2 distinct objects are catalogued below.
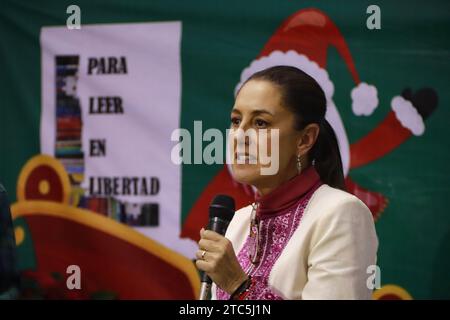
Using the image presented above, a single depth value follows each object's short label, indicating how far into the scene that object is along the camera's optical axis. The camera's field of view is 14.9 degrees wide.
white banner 5.02
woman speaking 3.46
